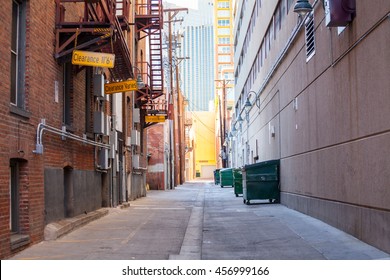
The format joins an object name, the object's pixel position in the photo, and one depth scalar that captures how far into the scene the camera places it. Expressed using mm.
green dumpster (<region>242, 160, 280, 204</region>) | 19562
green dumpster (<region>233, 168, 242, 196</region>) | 25608
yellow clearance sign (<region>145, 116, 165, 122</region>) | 29734
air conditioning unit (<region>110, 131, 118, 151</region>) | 18998
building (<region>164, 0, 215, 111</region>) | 139875
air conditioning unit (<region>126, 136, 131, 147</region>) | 23688
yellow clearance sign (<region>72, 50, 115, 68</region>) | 11516
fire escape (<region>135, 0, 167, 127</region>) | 26292
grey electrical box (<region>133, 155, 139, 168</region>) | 25719
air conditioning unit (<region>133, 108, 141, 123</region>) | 25797
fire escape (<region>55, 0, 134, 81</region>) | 11555
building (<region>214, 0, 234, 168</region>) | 108256
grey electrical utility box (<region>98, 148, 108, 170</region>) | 16527
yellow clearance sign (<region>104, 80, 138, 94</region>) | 15320
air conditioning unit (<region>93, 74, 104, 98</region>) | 15391
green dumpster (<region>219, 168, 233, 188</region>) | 40875
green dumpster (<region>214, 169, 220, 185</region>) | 54531
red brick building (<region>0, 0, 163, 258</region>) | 8797
